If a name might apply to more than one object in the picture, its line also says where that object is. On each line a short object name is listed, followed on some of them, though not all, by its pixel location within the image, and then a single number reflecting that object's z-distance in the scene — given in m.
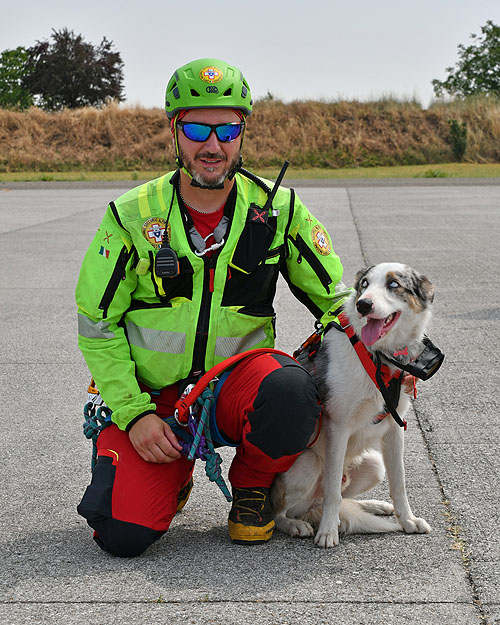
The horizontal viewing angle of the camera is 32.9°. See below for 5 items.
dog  3.37
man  3.29
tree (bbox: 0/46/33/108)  64.94
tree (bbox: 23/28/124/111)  55.56
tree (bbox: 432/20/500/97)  59.78
